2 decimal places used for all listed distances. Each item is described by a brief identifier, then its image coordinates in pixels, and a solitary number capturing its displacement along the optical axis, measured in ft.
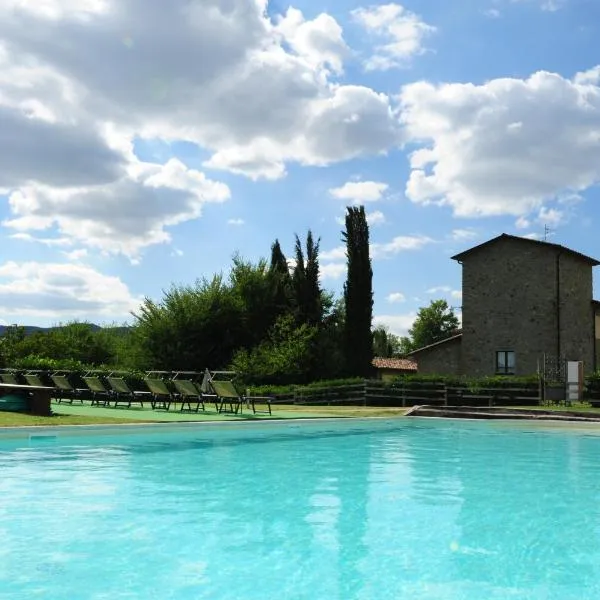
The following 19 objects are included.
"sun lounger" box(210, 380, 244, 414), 67.31
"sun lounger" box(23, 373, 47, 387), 69.31
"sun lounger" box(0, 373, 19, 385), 70.44
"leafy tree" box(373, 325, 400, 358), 232.12
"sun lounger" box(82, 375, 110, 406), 76.79
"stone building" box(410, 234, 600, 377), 114.73
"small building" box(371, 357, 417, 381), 186.19
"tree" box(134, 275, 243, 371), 123.34
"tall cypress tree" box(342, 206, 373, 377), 117.39
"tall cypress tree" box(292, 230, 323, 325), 127.13
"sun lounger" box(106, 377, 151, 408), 74.54
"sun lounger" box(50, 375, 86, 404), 76.54
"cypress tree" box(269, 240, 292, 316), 129.59
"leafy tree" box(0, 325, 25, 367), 117.52
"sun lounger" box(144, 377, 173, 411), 71.51
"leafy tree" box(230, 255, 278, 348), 128.06
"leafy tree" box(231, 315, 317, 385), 112.47
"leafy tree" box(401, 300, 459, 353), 266.36
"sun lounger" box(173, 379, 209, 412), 70.03
